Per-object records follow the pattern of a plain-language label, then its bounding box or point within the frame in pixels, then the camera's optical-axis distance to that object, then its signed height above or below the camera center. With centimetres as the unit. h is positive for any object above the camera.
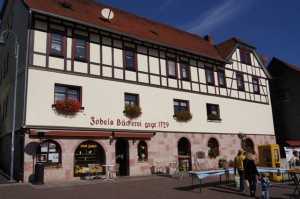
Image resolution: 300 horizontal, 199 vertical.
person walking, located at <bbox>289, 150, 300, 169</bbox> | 1093 -127
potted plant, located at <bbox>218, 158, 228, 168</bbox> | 1601 -177
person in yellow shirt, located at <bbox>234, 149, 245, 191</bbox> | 920 -116
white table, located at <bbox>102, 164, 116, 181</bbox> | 1206 -152
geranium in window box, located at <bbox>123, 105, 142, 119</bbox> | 1345 +167
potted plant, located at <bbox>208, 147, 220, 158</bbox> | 1645 -104
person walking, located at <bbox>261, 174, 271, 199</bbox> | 791 -170
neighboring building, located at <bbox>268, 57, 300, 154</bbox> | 2256 +345
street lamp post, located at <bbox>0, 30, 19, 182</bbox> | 1085 -85
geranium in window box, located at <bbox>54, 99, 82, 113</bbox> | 1152 +183
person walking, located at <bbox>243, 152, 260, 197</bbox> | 848 -129
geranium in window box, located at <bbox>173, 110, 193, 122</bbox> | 1526 +149
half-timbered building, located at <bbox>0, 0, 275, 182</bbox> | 1141 +287
